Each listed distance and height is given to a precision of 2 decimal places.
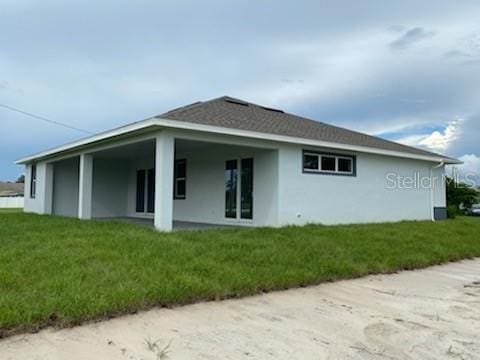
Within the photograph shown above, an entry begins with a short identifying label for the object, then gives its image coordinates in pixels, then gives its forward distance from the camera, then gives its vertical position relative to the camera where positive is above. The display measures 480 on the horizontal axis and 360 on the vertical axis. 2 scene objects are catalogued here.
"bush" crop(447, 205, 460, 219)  18.33 -0.36
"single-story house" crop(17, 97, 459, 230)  10.94 +1.03
